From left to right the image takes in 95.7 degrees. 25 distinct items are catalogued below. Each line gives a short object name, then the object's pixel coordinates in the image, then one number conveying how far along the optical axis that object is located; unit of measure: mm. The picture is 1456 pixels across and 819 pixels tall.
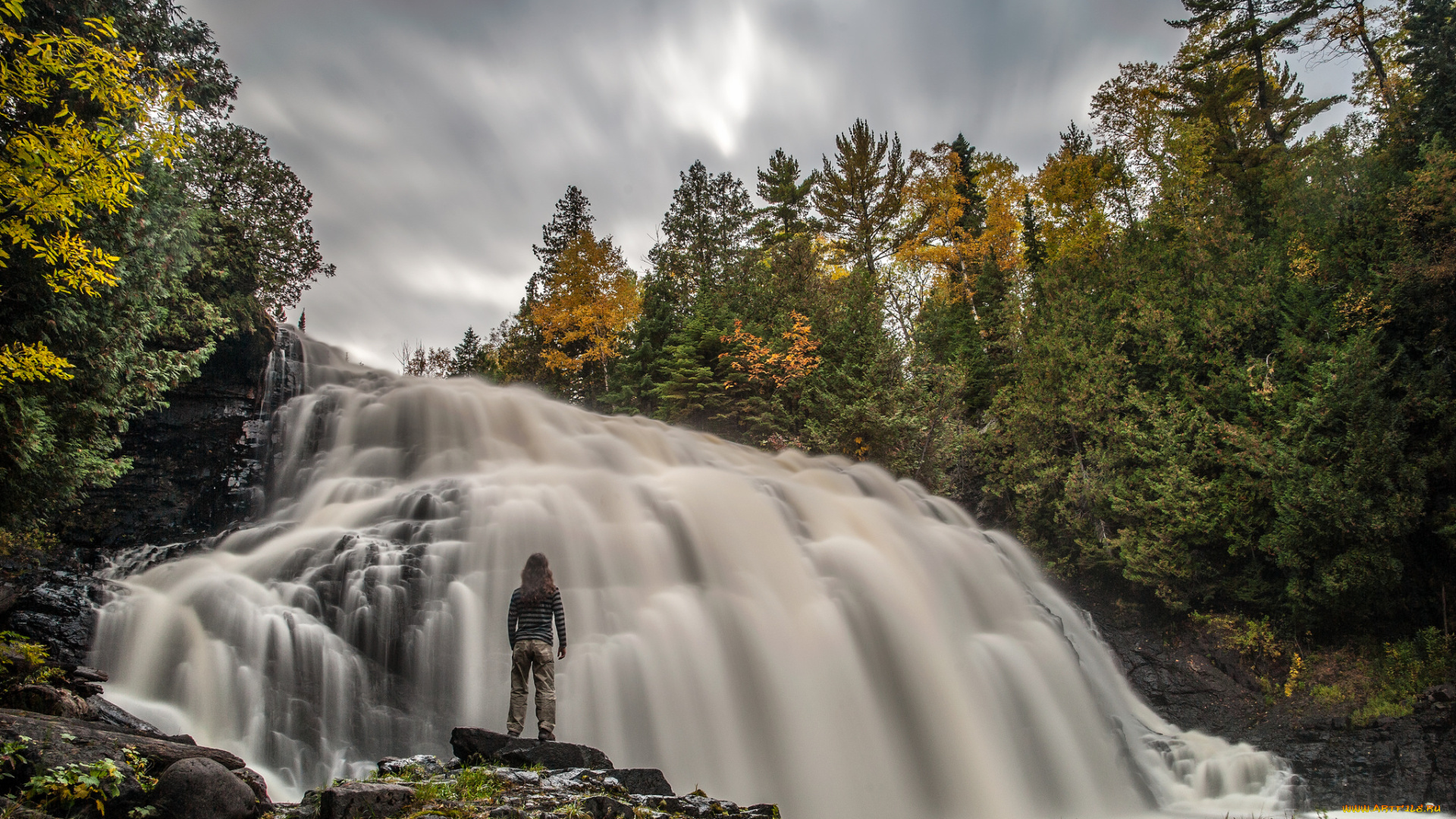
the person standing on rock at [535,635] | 6469
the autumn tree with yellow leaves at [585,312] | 29516
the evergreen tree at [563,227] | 39562
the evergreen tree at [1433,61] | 14617
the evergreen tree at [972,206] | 33031
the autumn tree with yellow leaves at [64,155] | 6637
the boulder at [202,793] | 3994
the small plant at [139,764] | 4137
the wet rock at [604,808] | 4211
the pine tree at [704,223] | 37031
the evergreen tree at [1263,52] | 21281
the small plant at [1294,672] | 12945
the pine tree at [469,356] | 42125
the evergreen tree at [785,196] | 37062
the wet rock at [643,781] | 5297
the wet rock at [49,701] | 5262
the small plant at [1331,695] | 12272
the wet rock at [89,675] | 6211
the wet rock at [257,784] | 4461
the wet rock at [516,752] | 5484
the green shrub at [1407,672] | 11641
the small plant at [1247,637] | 13617
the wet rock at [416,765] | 5164
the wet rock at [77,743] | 3941
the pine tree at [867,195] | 32000
